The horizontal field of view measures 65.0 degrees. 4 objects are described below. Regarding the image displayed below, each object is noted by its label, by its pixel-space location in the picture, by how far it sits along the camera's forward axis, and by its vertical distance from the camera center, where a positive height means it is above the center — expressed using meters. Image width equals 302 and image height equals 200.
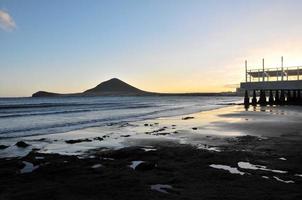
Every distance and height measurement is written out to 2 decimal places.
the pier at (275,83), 27.27 +1.11
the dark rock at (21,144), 9.34 -1.87
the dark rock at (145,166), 5.99 -1.83
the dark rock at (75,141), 10.05 -1.94
